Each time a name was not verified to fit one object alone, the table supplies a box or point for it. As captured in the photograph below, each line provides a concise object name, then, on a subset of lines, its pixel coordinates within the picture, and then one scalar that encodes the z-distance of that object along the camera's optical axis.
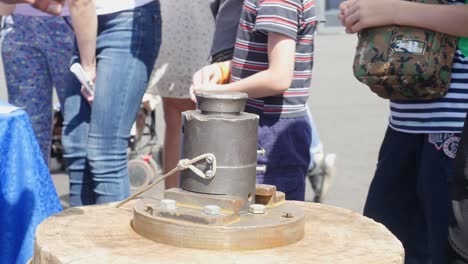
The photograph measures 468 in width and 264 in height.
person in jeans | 3.07
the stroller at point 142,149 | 5.24
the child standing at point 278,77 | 2.56
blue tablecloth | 2.63
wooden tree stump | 1.49
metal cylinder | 1.63
